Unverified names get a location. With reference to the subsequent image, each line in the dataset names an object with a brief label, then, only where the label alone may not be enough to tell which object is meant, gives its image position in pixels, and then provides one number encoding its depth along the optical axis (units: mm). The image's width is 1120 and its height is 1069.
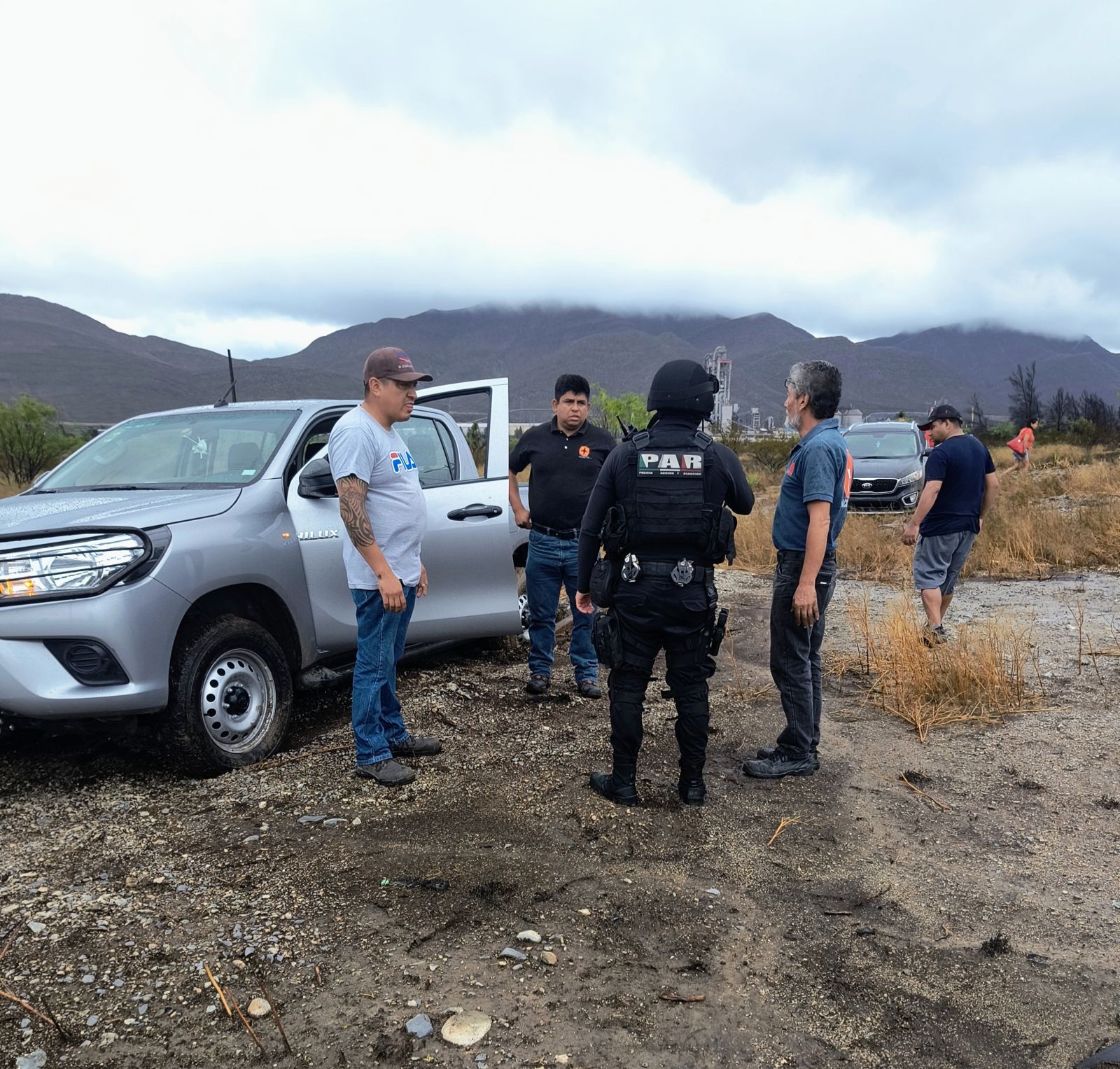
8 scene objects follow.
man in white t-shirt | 3693
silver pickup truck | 3365
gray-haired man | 3842
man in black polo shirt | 5219
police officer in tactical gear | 3525
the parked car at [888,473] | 14383
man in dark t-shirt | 6176
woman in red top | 19453
